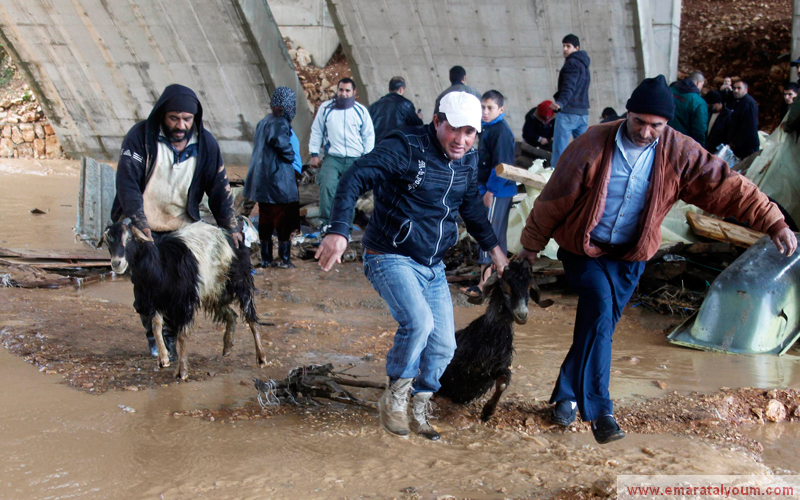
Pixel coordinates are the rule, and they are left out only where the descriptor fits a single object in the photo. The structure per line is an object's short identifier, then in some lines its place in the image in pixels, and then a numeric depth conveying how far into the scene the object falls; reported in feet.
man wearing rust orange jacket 11.94
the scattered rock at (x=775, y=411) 14.34
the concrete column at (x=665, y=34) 45.06
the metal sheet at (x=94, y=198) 31.71
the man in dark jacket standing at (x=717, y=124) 33.76
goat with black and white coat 15.01
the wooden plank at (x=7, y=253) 26.72
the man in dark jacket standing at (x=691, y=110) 31.30
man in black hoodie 14.90
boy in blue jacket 22.93
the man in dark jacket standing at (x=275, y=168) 27.20
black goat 13.08
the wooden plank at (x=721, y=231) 22.40
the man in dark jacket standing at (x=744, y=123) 32.22
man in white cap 11.60
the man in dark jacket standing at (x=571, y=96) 30.07
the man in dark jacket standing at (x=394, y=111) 29.66
